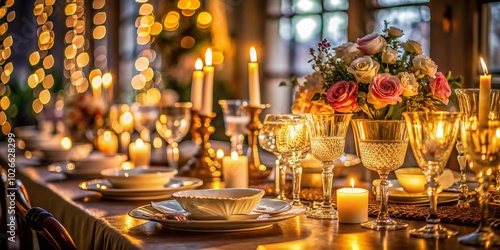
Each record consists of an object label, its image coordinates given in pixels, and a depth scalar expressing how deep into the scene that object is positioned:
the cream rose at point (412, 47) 1.67
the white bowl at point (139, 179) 2.09
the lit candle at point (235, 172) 2.13
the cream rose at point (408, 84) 1.62
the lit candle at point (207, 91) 2.54
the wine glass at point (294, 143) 1.79
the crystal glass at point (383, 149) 1.57
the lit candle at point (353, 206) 1.59
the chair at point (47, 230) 1.42
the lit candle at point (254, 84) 2.34
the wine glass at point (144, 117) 3.28
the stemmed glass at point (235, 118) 2.51
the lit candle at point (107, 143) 3.62
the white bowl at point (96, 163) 2.70
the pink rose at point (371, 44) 1.65
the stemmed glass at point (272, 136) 1.84
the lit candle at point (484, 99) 1.33
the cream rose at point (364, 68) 1.61
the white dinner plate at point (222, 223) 1.49
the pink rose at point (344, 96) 1.64
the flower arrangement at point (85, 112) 3.79
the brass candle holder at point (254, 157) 2.37
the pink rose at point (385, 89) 1.59
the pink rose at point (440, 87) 1.67
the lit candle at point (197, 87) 2.68
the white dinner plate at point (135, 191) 2.05
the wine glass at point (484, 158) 1.31
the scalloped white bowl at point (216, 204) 1.49
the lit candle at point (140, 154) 2.80
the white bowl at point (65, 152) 3.23
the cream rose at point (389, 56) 1.64
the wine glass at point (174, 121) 2.71
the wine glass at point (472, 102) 1.60
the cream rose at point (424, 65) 1.64
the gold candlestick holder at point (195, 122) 2.68
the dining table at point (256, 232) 1.38
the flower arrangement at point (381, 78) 1.61
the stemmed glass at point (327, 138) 1.64
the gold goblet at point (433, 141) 1.39
